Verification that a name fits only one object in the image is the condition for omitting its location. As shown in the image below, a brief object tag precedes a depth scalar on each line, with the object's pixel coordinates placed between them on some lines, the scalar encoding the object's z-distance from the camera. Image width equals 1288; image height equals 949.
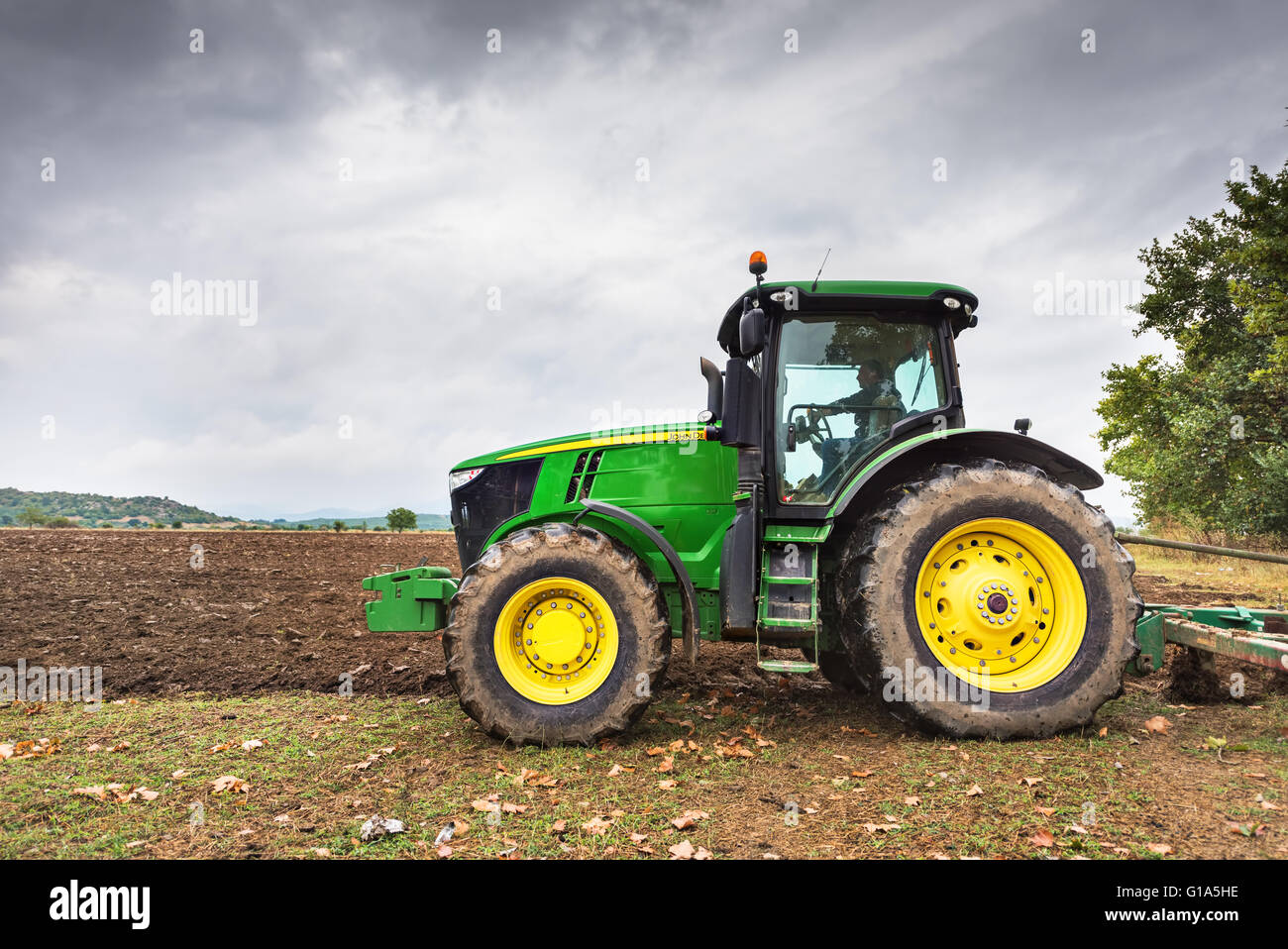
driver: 4.77
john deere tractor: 4.21
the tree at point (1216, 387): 15.94
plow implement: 4.48
